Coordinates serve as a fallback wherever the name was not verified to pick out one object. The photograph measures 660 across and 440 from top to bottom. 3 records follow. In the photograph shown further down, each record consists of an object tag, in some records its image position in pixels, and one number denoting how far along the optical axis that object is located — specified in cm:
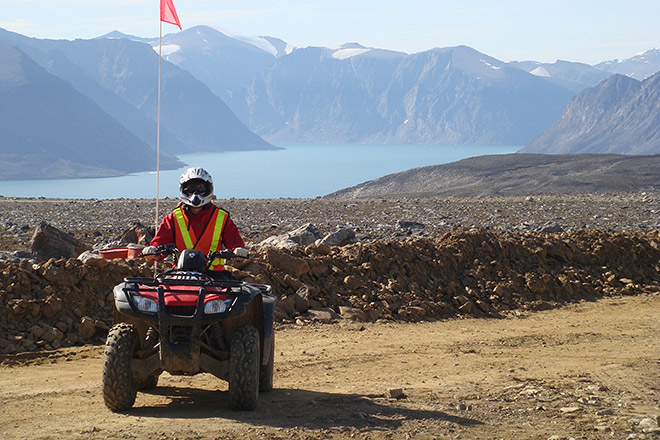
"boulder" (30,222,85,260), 1886
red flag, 1229
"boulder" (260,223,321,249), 1909
